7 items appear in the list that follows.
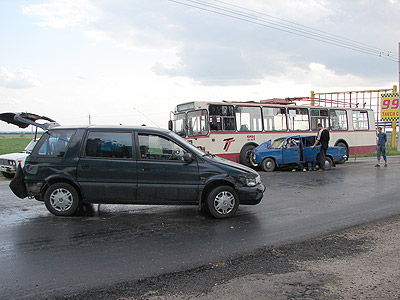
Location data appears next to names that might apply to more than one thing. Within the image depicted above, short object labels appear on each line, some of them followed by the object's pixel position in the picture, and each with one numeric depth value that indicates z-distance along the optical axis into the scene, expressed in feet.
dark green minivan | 21.72
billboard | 100.32
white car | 39.14
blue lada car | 49.37
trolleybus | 52.13
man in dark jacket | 47.91
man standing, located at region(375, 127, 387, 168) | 54.03
